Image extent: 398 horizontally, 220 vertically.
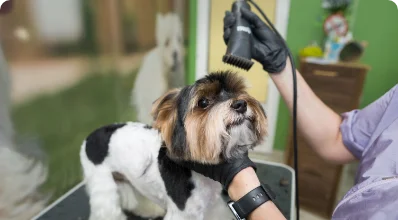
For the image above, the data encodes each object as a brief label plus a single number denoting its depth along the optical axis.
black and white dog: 0.70
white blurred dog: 1.63
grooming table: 0.98
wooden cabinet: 1.74
